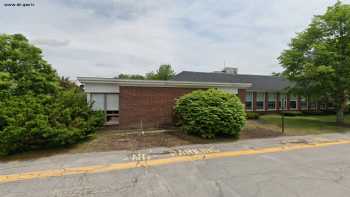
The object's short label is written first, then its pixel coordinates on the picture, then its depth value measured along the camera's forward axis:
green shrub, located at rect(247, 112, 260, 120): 17.27
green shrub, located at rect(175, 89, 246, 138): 9.41
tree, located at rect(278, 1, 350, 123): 13.72
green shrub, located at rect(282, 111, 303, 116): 21.32
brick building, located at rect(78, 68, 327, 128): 11.56
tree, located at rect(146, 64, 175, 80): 55.31
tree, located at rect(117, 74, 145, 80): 57.89
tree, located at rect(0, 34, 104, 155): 6.97
